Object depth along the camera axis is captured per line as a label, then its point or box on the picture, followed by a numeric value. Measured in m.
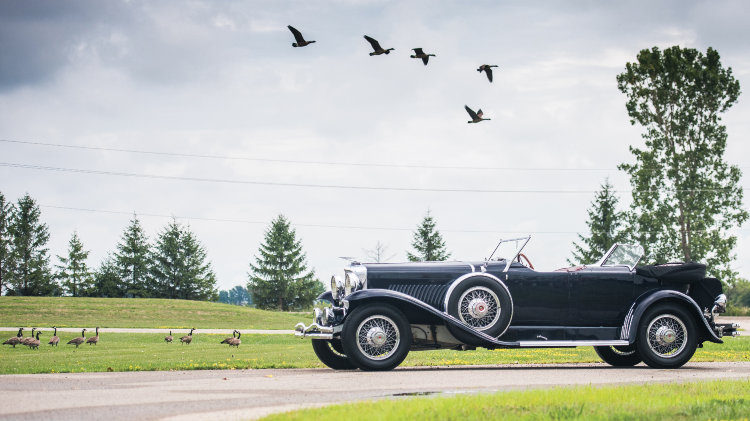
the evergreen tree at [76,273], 72.06
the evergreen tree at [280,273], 69.00
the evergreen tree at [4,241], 67.19
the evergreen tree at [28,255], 67.94
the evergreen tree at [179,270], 73.62
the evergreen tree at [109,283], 71.38
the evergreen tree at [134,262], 73.38
